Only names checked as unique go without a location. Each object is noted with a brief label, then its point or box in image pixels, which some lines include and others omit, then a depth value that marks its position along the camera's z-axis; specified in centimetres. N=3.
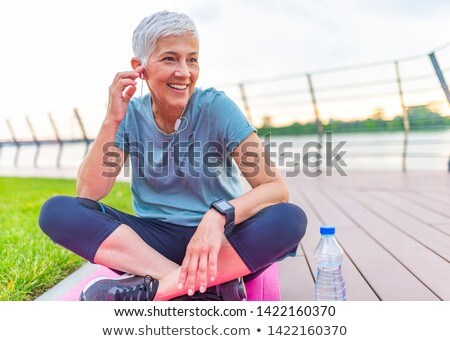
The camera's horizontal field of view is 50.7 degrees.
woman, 142
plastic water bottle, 154
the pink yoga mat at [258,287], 160
